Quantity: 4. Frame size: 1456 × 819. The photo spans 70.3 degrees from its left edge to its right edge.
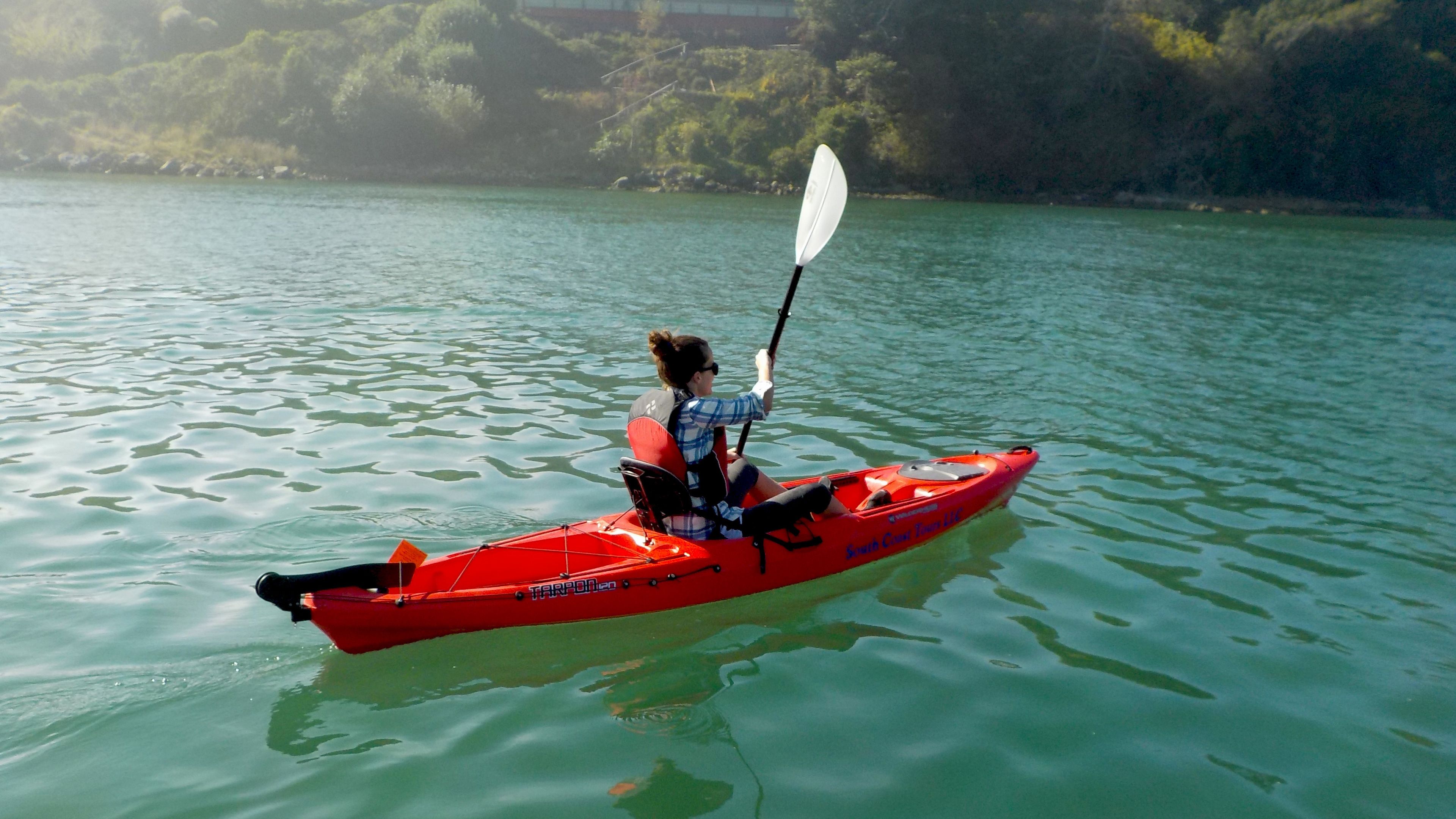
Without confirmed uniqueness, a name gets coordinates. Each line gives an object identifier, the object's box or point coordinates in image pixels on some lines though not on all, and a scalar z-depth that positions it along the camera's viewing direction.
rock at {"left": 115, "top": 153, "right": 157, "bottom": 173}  53.91
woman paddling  5.56
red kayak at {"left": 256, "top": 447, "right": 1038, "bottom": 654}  5.12
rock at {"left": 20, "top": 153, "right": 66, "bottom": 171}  53.59
